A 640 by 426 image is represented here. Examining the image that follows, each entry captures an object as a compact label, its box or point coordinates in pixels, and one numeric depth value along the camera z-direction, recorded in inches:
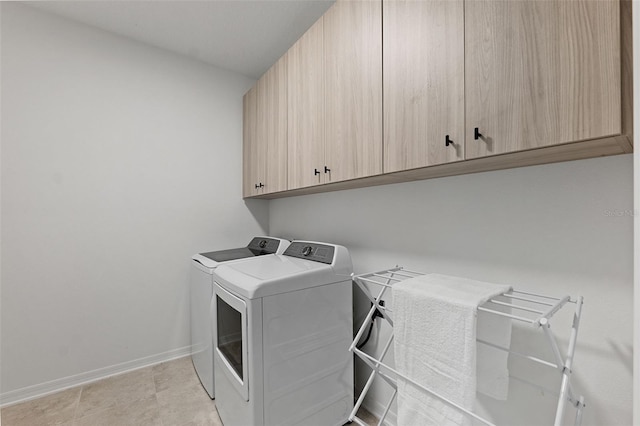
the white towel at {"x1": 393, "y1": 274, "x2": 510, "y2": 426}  32.0
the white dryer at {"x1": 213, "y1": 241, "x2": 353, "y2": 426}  48.7
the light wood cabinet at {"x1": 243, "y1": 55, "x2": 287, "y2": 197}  73.9
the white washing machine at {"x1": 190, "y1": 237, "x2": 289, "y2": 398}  67.5
